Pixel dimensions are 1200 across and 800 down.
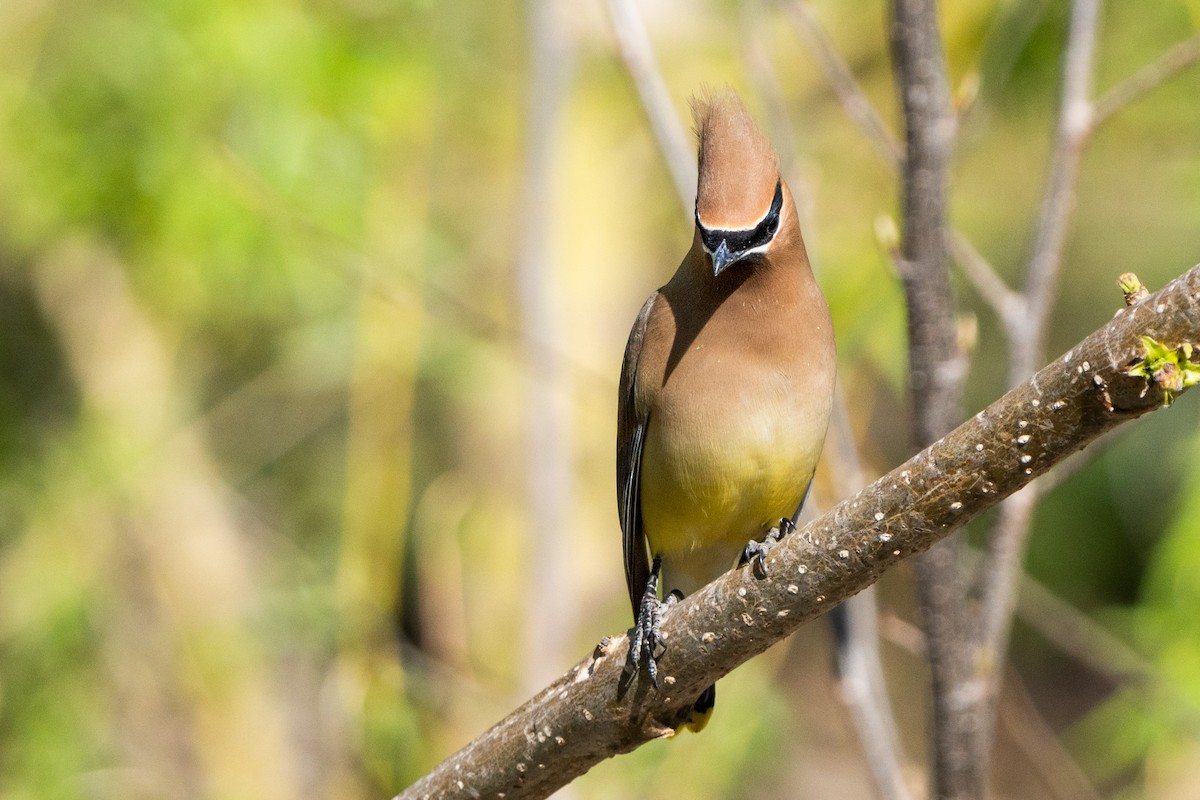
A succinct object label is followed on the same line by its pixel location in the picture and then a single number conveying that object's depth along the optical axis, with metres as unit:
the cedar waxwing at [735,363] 6.36
